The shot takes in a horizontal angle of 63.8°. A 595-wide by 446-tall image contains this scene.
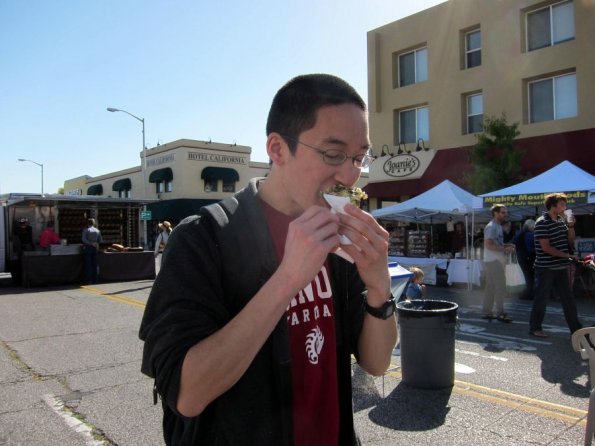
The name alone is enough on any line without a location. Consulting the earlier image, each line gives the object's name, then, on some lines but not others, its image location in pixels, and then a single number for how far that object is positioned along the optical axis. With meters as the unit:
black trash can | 4.95
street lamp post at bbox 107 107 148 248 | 28.32
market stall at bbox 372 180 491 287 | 12.99
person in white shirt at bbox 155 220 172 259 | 14.06
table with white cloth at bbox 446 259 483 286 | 12.80
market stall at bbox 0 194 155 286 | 14.81
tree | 16.39
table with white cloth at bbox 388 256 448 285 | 13.56
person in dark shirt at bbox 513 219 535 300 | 11.47
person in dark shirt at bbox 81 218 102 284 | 14.85
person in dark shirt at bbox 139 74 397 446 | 1.21
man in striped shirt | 6.73
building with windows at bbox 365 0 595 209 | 16.12
